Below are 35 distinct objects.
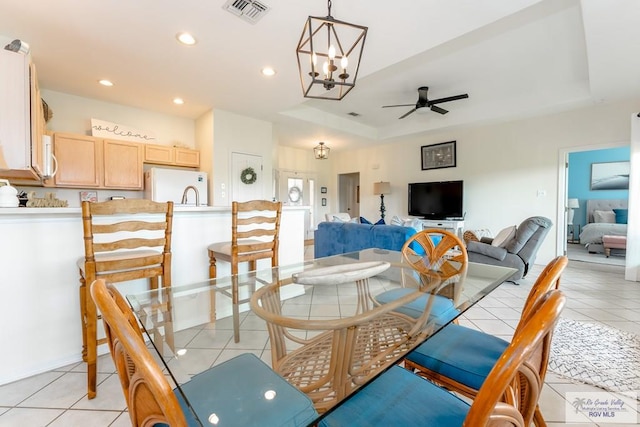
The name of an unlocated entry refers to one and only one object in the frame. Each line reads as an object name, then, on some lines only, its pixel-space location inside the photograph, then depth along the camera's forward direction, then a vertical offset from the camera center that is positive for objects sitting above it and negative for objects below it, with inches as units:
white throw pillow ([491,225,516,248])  140.7 -16.3
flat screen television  218.7 +5.8
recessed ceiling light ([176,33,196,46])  96.0 +60.1
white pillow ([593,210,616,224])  225.5 -8.9
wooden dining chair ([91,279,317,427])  18.8 -19.9
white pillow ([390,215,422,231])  150.2 -9.2
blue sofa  134.7 -16.6
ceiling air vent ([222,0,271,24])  80.0 +59.4
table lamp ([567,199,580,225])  240.3 -0.5
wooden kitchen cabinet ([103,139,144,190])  153.6 +24.8
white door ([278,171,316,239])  283.0 +17.9
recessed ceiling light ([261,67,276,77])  119.8 +60.0
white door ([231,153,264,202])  180.4 +20.5
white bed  203.3 -17.4
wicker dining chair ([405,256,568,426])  36.6 -22.1
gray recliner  133.3 -20.4
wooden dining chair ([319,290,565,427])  19.2 -20.0
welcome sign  154.6 +44.8
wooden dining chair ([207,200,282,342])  80.9 -11.8
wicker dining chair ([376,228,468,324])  50.0 -17.4
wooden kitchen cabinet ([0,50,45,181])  89.0 +32.0
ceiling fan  159.2 +61.6
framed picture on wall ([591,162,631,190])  228.1 +25.2
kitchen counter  63.2 -19.5
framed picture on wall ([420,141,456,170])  225.5 +43.2
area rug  64.0 -40.0
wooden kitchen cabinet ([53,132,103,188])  140.7 +25.6
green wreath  183.8 +21.5
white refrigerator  156.3 +14.2
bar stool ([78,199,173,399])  57.1 -11.2
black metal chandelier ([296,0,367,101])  65.5 +58.8
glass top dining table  34.9 -19.3
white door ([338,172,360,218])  330.6 +16.5
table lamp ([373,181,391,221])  259.4 +17.7
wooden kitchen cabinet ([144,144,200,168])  166.1 +32.9
